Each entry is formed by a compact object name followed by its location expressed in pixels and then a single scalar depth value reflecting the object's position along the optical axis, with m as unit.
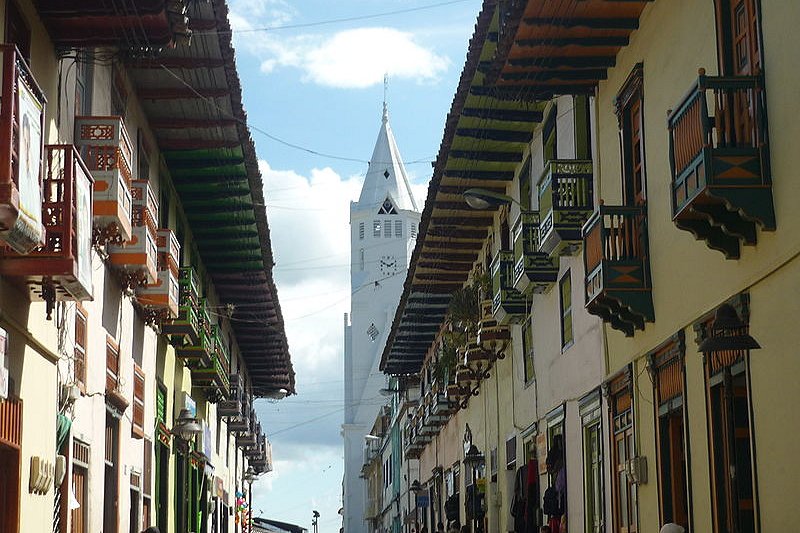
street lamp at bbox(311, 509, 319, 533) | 89.31
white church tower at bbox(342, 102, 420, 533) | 85.00
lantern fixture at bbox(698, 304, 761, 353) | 9.97
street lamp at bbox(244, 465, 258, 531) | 51.38
